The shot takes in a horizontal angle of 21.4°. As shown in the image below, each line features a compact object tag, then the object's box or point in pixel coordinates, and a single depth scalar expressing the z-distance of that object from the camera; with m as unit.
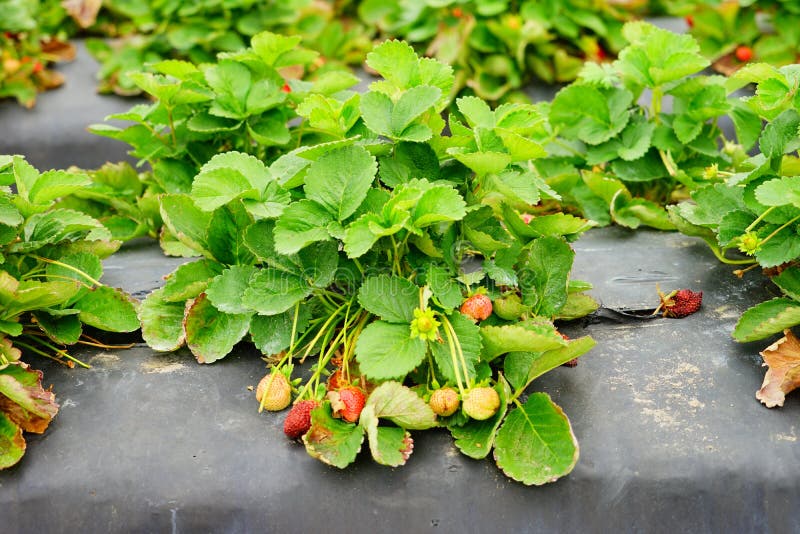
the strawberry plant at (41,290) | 1.66
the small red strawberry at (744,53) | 2.73
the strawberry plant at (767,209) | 1.69
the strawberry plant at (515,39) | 2.70
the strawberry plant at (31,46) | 2.70
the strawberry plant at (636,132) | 1.95
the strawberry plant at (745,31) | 2.71
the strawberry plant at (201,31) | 2.84
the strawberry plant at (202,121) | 1.93
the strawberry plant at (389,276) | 1.64
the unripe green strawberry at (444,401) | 1.64
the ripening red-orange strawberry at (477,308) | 1.69
